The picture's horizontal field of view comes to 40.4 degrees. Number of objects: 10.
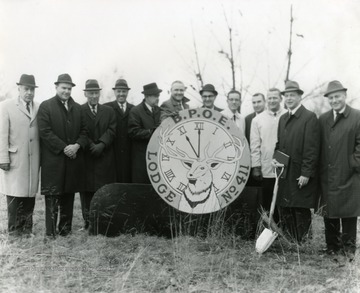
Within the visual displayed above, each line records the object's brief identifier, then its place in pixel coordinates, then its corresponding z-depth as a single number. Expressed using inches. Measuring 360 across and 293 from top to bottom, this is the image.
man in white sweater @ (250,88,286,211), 253.6
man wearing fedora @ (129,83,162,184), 272.5
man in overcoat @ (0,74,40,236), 244.2
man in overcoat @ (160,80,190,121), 278.5
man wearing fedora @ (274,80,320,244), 222.7
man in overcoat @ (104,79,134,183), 284.4
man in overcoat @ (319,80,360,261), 211.9
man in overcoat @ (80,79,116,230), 267.1
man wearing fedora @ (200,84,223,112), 274.7
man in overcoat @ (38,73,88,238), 244.5
